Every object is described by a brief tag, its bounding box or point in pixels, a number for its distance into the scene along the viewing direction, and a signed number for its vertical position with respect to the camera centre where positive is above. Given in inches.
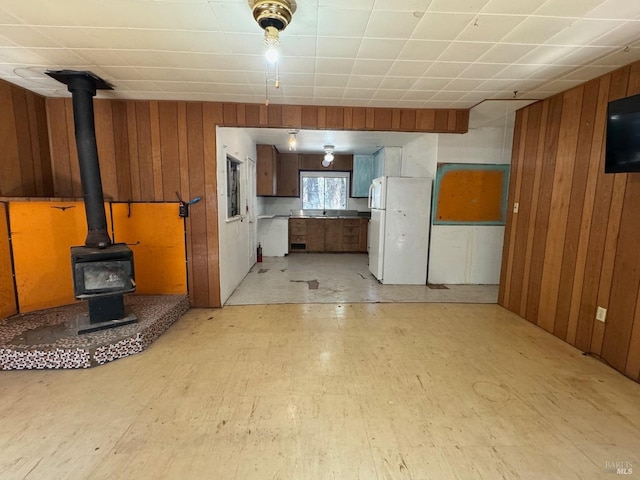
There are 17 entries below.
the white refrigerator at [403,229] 173.3 -17.0
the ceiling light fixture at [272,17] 60.2 +36.7
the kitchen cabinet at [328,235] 274.2 -32.8
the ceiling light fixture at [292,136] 183.5 +38.3
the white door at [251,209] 207.6 -8.2
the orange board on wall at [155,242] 132.9 -20.6
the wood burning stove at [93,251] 98.0 -18.5
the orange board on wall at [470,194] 173.8 +3.7
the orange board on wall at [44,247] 107.6 -19.7
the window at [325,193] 299.1 +5.6
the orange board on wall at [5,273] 102.9 -27.3
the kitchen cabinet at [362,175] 274.8 +21.8
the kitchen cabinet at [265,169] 239.5 +22.6
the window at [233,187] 162.6 +5.4
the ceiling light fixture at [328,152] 228.7 +36.8
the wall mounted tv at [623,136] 80.4 +18.3
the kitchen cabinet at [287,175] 277.7 +20.9
